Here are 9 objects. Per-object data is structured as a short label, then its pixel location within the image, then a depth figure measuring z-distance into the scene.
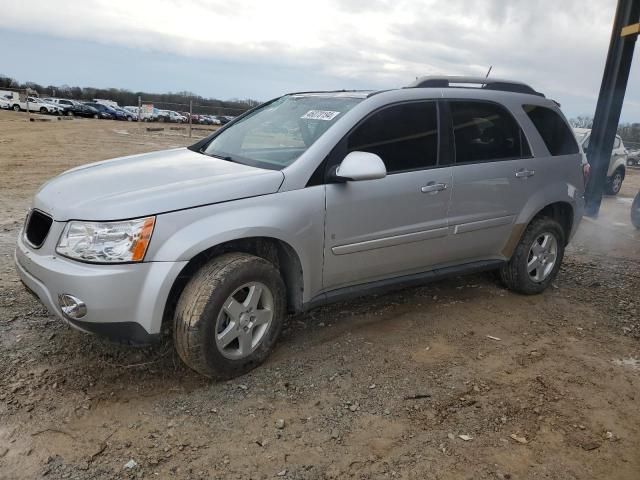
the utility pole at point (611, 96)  8.52
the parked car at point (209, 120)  45.84
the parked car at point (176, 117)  46.69
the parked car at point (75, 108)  42.72
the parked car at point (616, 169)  11.98
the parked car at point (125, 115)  45.38
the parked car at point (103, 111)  44.48
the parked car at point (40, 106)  39.16
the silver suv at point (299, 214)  2.88
